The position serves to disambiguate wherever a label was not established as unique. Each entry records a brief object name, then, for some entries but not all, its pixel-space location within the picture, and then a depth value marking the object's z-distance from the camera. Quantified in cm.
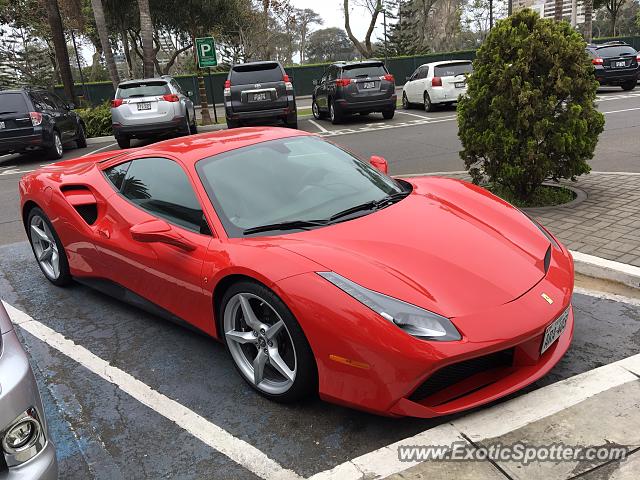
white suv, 1659
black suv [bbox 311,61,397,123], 1514
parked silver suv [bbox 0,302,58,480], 187
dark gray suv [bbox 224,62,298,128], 1367
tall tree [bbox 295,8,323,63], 5742
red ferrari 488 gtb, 242
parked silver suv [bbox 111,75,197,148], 1305
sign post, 1617
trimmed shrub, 553
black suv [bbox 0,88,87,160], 1185
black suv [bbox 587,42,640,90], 1877
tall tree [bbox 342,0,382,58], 3381
